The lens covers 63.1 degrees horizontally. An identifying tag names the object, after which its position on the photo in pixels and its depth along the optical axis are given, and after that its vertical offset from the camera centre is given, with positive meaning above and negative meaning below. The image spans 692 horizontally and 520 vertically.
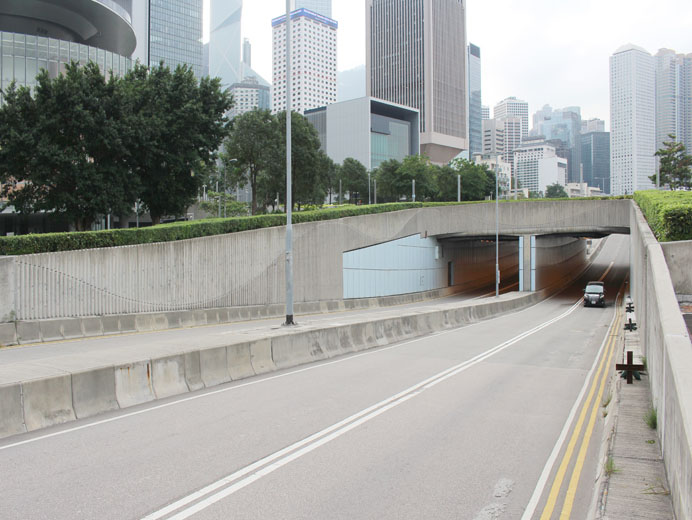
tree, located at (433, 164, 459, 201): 91.44 +12.53
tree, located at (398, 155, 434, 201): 87.19 +12.92
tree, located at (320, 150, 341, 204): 62.71 +11.03
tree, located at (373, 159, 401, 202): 89.53 +13.04
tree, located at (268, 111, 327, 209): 50.68 +9.47
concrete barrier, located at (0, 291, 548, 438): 8.54 -2.24
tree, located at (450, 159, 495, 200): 91.19 +13.04
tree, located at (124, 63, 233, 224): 31.61 +7.61
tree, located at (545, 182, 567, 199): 182.12 +22.34
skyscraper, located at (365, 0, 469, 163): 189.62 +65.12
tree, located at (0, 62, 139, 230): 27.52 +6.00
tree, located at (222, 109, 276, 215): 47.38 +10.21
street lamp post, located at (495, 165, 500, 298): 45.73 +3.25
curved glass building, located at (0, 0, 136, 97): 46.00 +22.94
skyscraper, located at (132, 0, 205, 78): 85.81 +38.47
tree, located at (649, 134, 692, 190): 66.50 +10.97
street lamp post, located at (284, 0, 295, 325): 17.37 +0.75
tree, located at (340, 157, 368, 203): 103.88 +15.38
